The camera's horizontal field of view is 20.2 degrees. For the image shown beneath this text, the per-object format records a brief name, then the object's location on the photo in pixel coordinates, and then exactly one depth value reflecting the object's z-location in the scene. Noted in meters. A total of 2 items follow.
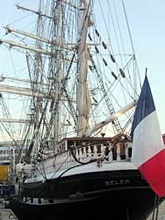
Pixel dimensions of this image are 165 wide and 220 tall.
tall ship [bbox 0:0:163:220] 15.30
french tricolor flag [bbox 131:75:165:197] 8.37
